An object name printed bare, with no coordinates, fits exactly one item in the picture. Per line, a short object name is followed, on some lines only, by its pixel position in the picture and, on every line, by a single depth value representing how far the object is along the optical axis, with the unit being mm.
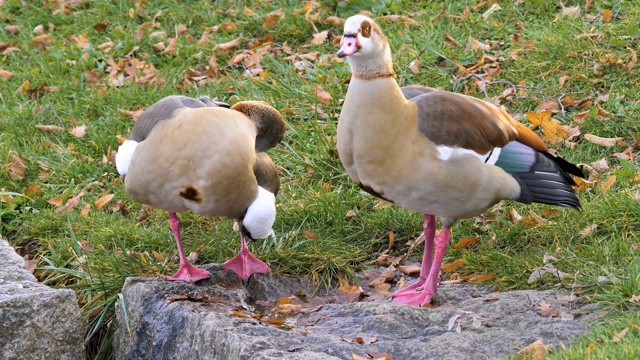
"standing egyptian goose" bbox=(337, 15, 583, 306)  7867
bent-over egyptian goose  8469
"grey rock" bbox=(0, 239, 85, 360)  8062
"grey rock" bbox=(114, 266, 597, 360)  7035
